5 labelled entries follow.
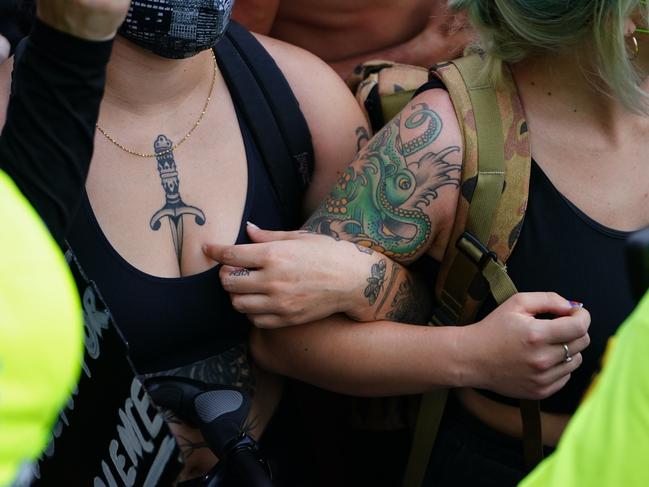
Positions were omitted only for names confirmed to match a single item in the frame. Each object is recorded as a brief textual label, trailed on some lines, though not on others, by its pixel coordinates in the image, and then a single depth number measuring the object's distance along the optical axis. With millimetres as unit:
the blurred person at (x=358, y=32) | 2891
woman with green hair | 2033
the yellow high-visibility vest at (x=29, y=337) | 978
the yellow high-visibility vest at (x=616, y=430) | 1063
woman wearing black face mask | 2057
